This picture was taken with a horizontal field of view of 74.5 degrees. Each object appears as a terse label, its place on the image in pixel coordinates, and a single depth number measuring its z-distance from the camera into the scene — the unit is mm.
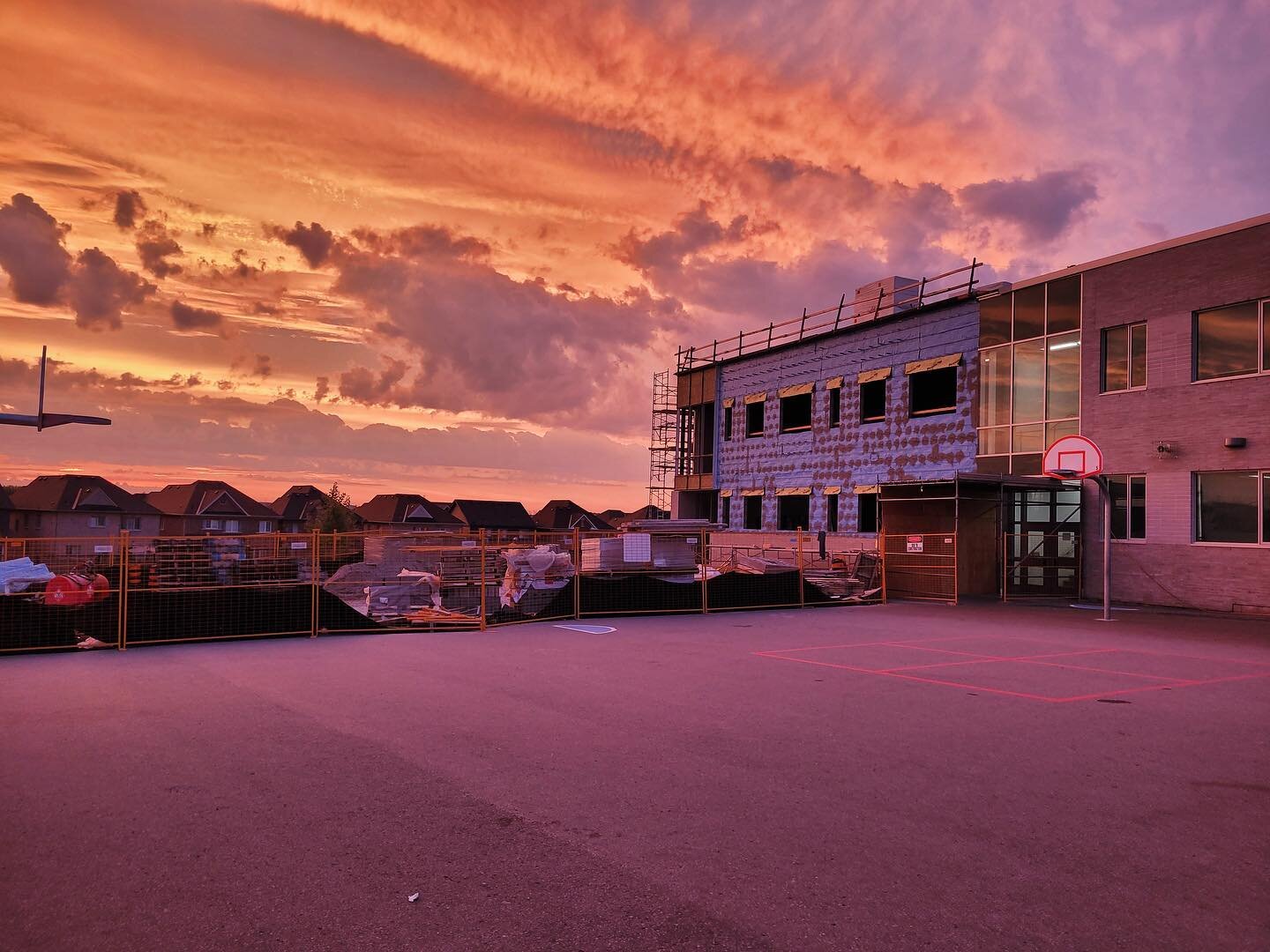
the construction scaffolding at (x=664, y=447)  46566
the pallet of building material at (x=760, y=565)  27172
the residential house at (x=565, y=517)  99188
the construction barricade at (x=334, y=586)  14766
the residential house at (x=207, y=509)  85125
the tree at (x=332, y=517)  89562
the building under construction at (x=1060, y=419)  20609
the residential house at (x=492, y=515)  91688
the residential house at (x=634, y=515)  68150
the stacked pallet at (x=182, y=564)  15461
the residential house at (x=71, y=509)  74875
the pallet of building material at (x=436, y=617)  17344
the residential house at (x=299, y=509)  96750
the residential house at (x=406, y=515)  89812
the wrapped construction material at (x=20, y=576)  14789
